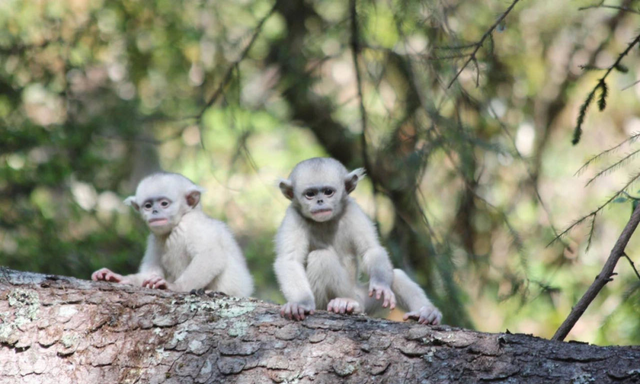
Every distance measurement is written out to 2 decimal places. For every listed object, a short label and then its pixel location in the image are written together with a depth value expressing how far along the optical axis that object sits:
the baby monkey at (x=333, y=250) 10.01
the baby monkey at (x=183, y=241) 11.25
